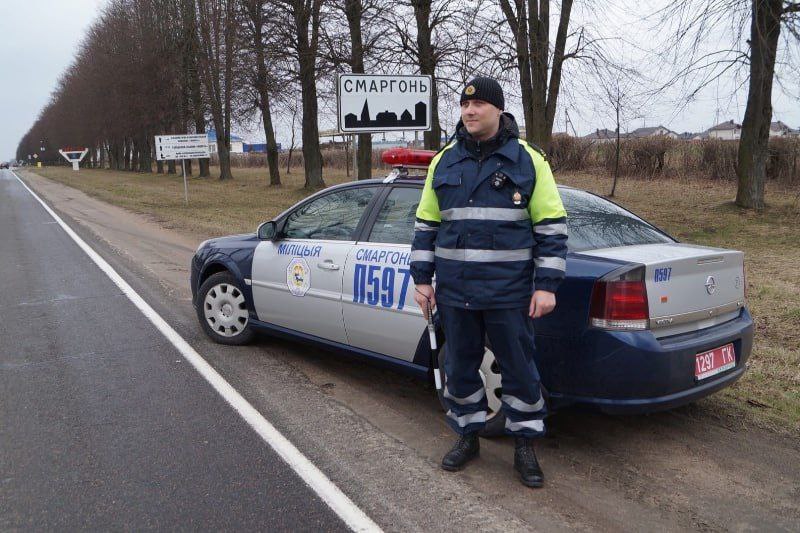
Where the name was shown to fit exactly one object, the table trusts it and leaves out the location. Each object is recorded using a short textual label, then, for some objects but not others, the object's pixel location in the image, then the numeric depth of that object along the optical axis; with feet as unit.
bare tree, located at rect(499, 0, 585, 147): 49.21
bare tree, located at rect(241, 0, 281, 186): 75.61
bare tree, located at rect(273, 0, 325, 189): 69.77
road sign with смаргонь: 29.84
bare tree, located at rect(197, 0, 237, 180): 99.25
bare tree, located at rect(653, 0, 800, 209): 43.78
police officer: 10.80
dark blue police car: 11.53
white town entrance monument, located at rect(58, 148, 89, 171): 269.50
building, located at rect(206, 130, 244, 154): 150.67
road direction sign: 85.20
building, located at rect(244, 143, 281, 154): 348.34
